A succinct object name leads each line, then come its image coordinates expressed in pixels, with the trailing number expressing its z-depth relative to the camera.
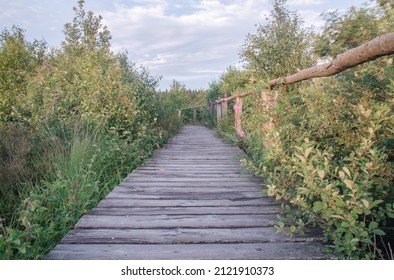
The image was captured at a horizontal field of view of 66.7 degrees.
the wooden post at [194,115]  19.26
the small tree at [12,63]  10.75
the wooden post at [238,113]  6.86
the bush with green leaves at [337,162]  1.60
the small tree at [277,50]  11.25
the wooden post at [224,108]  9.45
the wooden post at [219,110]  11.11
